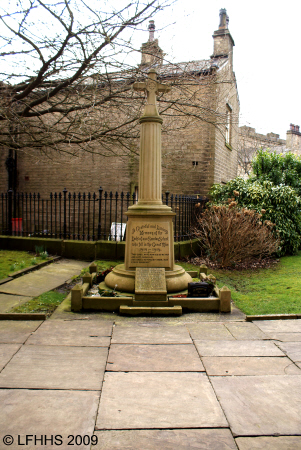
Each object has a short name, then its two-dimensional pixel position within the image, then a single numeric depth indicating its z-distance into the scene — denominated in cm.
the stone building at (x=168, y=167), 1198
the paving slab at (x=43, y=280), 588
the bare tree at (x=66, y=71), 493
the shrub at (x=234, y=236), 838
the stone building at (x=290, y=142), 3133
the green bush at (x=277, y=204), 1012
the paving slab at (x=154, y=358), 309
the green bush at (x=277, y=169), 1227
